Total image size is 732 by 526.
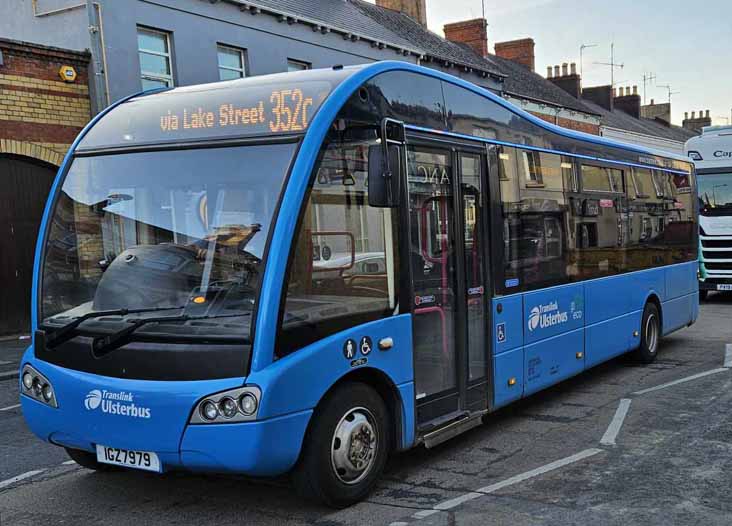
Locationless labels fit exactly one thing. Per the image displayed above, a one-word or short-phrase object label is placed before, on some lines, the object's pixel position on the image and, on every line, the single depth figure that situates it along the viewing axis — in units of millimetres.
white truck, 17281
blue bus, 4258
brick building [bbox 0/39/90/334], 13617
